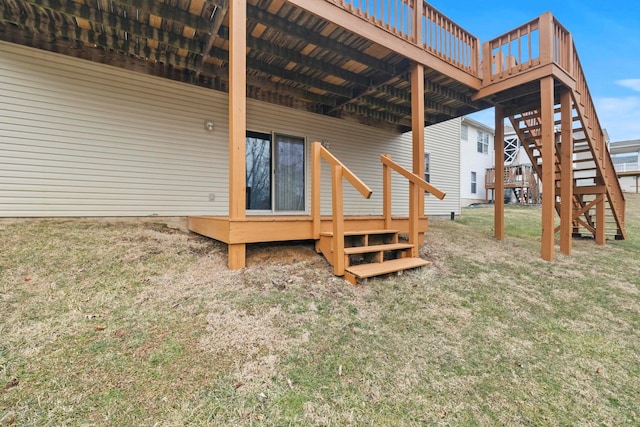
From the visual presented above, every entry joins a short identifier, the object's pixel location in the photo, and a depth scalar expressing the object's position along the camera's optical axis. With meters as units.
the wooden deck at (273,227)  3.34
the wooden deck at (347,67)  3.77
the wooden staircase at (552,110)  5.09
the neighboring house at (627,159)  20.47
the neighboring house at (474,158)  17.38
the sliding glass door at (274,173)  6.30
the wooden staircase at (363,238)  3.35
